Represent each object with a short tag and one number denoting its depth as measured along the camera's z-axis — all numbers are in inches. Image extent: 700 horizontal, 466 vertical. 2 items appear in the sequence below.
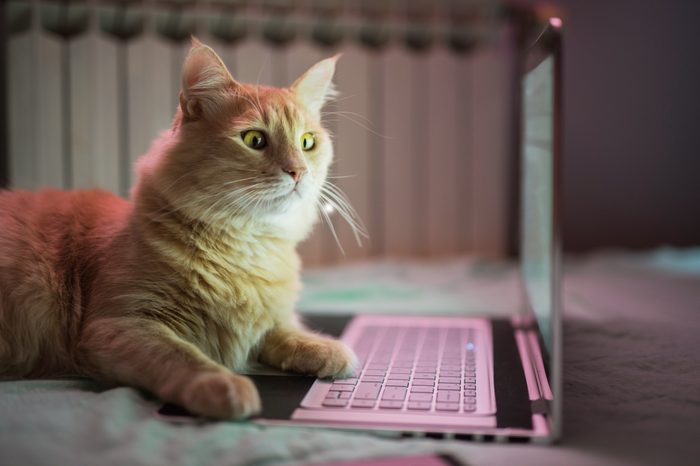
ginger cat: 42.8
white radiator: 83.8
